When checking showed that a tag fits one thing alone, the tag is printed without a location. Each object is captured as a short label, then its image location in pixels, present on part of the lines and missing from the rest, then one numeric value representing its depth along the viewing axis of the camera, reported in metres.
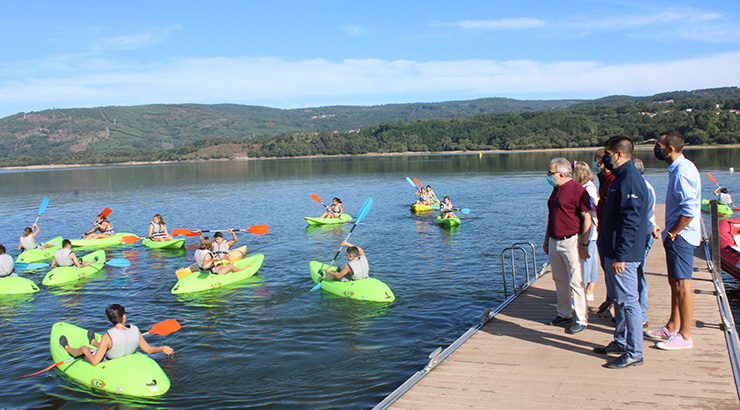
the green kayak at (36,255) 16.30
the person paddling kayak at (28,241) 16.88
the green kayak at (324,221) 22.19
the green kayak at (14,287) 12.55
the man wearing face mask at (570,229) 6.19
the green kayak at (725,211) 19.27
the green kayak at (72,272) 13.38
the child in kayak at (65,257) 13.77
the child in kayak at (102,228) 19.66
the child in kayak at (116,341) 7.27
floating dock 4.77
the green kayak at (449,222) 20.17
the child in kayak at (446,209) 20.86
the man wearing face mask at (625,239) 5.11
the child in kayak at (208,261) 12.72
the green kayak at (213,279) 12.28
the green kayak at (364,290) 10.76
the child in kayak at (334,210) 22.91
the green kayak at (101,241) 18.77
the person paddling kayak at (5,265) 12.72
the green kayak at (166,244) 17.67
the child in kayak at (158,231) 17.97
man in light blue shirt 5.36
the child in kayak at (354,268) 11.05
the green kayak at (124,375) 7.13
